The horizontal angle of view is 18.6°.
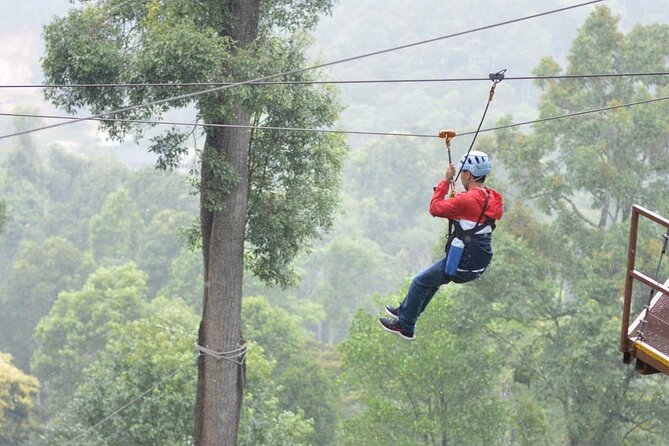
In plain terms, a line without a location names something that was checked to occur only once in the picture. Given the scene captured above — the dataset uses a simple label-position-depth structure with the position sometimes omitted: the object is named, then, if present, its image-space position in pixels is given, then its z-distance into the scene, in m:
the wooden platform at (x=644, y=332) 11.93
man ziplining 13.08
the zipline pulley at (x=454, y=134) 12.96
